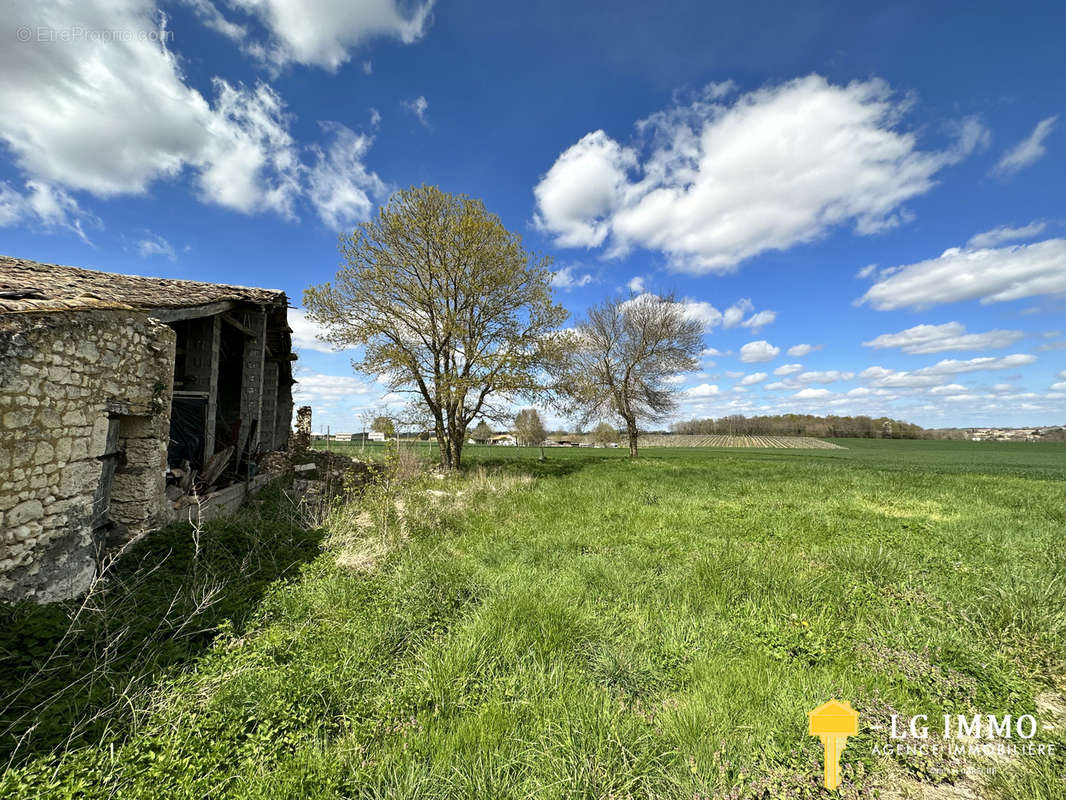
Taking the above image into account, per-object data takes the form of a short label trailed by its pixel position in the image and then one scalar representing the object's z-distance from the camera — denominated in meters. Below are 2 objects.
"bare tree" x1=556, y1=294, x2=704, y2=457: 25.48
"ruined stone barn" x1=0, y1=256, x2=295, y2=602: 4.16
